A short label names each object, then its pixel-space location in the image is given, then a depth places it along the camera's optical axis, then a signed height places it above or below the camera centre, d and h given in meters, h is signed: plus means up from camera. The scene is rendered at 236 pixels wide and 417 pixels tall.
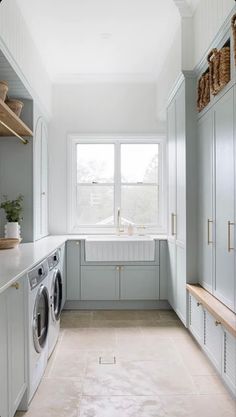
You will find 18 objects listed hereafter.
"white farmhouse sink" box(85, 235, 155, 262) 4.38 -0.50
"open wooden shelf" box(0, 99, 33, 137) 2.93 +0.76
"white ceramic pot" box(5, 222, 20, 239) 3.62 -0.21
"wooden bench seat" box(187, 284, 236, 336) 2.25 -0.69
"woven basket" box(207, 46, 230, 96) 2.49 +0.97
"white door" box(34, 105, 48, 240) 4.08 +0.37
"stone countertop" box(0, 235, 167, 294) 1.98 -0.36
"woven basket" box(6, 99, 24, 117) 3.39 +0.94
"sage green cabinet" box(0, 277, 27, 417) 1.81 -0.75
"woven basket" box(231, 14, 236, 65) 2.23 +1.11
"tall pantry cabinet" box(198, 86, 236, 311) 2.46 +0.06
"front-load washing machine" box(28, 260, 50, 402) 2.36 -0.80
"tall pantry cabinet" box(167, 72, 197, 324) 3.39 +0.18
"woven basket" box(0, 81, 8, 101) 2.86 +0.92
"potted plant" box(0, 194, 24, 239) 3.62 -0.10
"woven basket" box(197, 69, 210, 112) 3.00 +0.97
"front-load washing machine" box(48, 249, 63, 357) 3.11 -0.81
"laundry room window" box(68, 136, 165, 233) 5.04 +0.33
